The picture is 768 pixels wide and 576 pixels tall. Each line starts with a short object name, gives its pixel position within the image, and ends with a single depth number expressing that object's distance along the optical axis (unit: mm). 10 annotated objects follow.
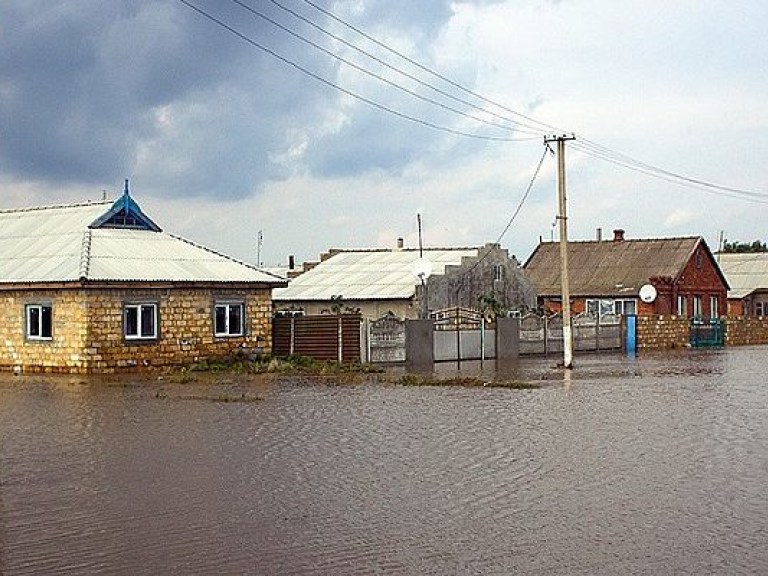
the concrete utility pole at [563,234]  35812
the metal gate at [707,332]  55312
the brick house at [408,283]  46094
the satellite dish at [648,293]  58750
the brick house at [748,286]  78062
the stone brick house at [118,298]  31906
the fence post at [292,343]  36906
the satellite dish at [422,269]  44219
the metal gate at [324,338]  36875
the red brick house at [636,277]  61094
